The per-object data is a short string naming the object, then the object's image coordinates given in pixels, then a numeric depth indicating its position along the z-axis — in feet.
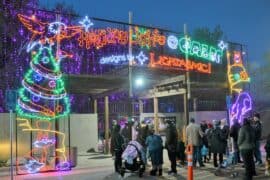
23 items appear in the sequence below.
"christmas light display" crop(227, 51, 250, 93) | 81.35
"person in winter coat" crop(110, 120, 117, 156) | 54.60
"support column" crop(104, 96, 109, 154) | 82.07
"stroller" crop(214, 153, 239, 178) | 51.92
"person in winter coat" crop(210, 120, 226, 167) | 56.18
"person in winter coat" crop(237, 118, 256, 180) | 45.06
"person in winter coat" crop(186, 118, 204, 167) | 57.72
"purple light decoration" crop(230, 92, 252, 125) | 73.41
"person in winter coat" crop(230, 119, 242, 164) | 55.98
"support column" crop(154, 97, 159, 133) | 85.22
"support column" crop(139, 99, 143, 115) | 99.55
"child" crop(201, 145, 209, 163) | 62.69
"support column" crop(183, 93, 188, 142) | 72.51
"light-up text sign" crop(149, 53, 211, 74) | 68.69
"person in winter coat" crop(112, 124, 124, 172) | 53.42
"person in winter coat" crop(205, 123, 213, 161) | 57.60
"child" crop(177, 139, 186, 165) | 61.05
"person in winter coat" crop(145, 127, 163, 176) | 52.13
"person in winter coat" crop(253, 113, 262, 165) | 56.39
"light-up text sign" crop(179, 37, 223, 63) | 73.92
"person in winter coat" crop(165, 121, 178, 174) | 52.90
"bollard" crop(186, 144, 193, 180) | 39.40
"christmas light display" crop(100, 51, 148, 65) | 64.57
